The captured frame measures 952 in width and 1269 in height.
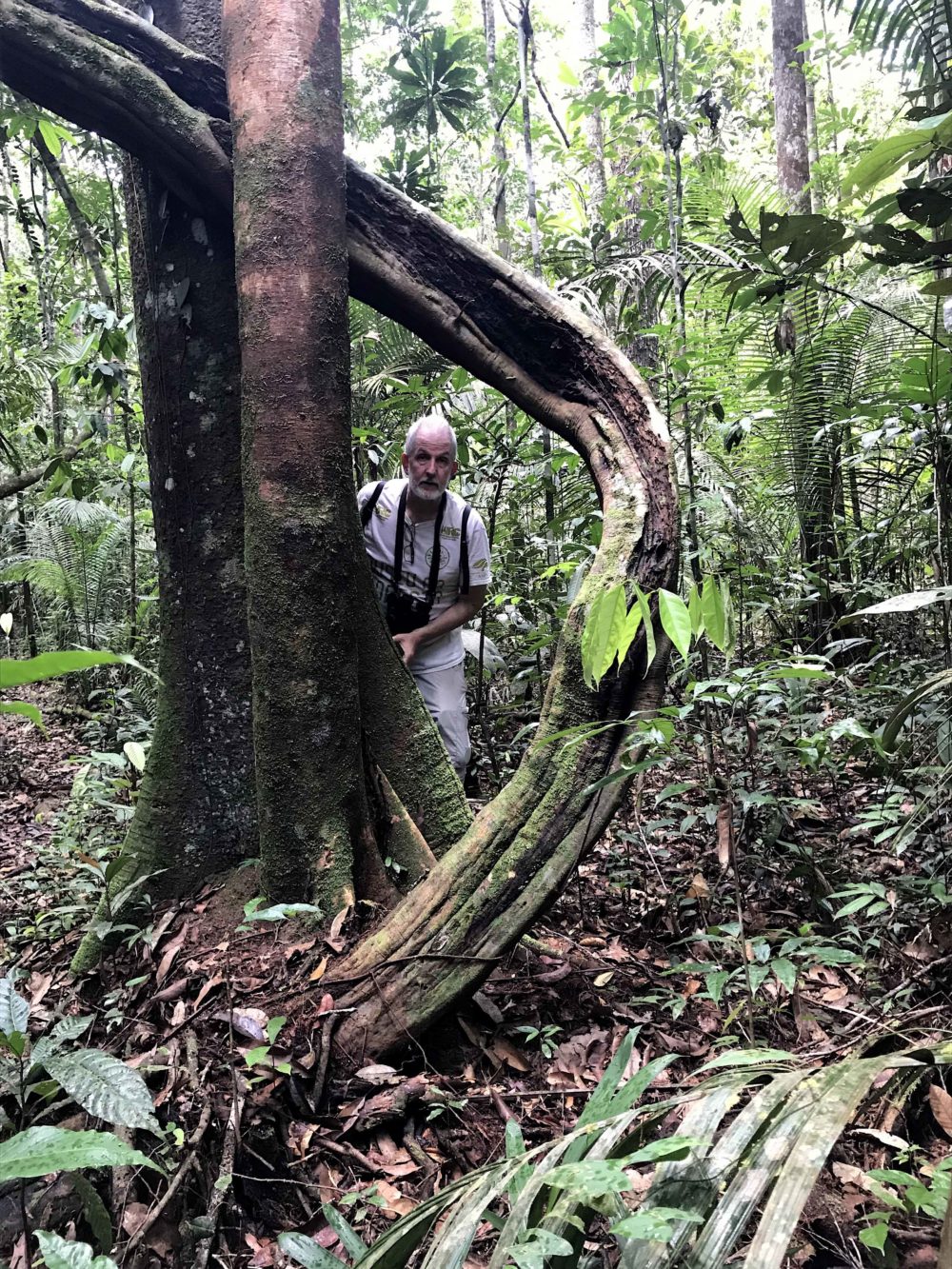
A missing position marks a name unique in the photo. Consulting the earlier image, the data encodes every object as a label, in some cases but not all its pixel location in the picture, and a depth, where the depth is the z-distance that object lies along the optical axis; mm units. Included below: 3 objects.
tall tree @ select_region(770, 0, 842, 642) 5074
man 3516
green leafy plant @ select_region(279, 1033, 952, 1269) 942
